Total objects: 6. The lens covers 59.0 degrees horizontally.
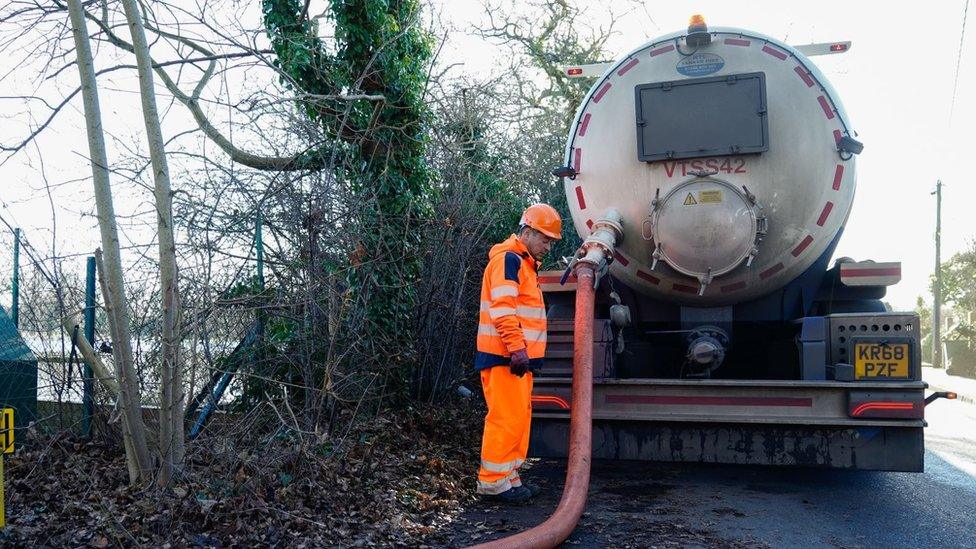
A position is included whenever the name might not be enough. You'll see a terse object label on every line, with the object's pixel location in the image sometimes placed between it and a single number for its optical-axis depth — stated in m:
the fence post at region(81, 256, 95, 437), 5.42
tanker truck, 5.06
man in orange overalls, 5.09
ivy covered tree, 6.48
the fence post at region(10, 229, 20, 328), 5.92
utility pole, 29.05
